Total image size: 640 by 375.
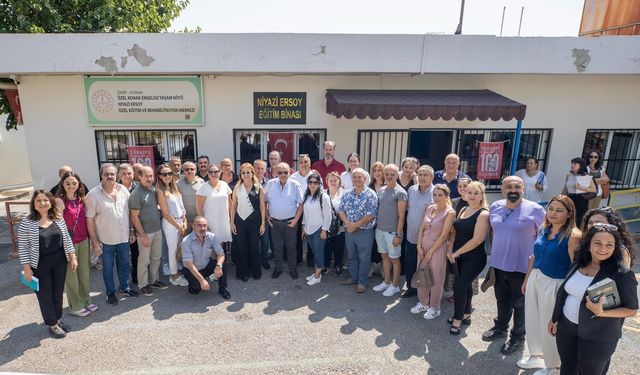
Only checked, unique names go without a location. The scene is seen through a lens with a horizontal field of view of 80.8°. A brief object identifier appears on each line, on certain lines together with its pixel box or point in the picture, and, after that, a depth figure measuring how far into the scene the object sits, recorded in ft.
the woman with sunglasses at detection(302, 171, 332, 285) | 16.55
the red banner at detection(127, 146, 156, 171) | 23.50
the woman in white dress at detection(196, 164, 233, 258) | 16.14
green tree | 26.94
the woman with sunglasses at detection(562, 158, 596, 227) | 20.70
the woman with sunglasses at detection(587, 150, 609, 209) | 21.43
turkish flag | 24.49
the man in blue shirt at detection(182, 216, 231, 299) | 15.26
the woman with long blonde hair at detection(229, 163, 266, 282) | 16.61
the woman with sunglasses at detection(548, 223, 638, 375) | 8.43
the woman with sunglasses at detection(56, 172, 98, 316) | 13.39
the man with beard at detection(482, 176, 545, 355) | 11.68
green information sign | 22.44
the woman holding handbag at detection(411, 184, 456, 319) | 13.24
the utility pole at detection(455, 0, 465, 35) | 45.91
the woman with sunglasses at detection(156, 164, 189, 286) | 15.37
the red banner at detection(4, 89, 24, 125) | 25.09
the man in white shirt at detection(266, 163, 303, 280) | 16.99
